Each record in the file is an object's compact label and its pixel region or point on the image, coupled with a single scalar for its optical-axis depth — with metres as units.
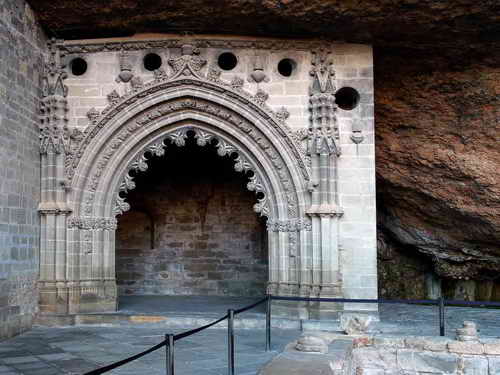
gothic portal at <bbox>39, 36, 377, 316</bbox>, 9.48
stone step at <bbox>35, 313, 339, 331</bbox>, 9.20
